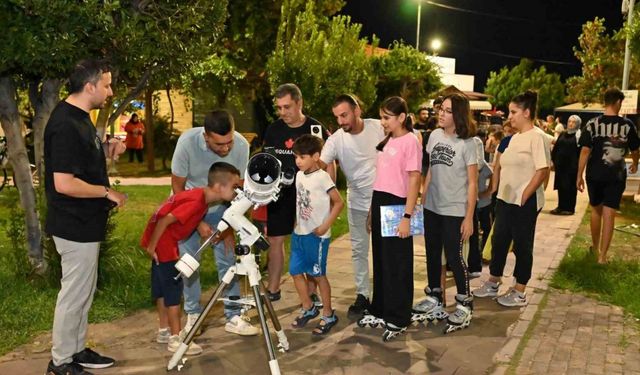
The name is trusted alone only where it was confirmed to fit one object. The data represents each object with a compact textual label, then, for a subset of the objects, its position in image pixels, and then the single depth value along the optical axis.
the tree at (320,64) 14.88
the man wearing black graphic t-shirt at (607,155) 7.18
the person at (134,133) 20.06
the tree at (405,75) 21.94
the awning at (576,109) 32.84
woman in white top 5.73
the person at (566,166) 11.37
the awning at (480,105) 33.67
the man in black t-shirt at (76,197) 3.84
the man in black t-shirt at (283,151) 5.52
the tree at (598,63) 21.31
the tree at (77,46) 4.72
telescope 3.78
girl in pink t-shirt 4.77
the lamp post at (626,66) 15.52
